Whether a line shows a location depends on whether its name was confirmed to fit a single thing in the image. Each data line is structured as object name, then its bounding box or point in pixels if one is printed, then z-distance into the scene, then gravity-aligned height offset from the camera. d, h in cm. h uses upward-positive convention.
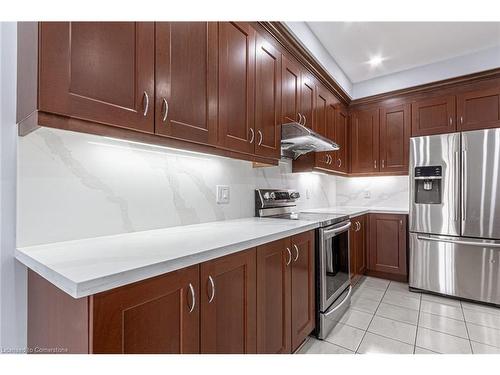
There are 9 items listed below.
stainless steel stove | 184 -53
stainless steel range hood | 196 +40
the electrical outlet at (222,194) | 185 -5
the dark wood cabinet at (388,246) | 304 -72
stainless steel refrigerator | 241 -26
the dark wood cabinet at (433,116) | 295 +86
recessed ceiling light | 295 +151
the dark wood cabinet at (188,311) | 72 -44
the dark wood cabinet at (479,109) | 273 +87
